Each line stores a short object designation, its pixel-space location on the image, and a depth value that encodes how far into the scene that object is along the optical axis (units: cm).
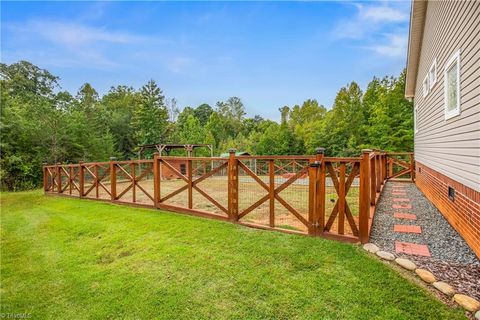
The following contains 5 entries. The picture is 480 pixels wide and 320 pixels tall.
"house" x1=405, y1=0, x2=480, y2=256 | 317
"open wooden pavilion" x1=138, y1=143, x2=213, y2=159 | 1527
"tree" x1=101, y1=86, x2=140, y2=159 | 2436
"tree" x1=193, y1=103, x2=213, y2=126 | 4184
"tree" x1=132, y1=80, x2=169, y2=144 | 2380
